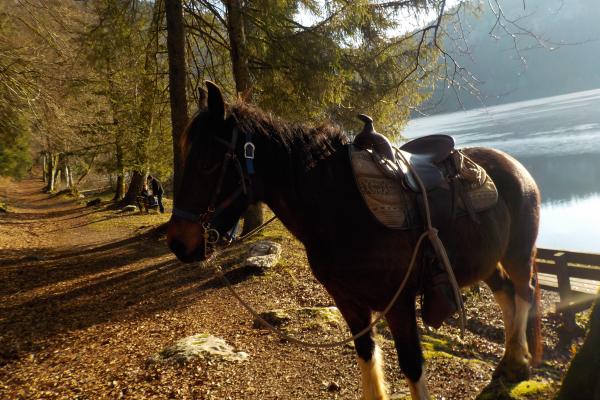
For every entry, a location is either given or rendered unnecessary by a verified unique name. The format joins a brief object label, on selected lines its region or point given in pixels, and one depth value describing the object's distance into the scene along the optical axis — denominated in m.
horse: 2.11
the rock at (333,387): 3.62
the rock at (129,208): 18.75
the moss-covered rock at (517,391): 2.42
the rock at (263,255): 7.41
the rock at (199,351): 4.11
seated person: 18.20
